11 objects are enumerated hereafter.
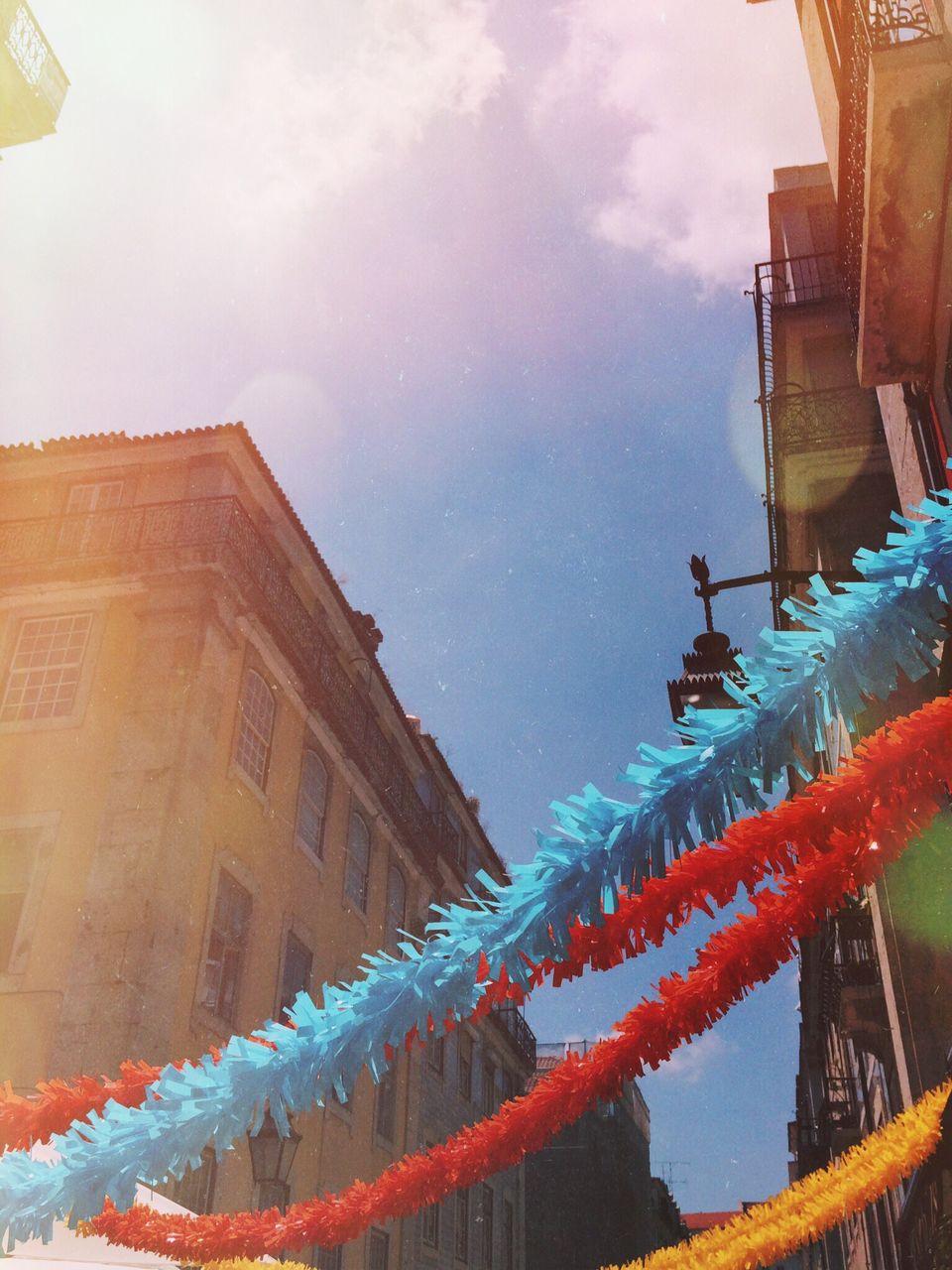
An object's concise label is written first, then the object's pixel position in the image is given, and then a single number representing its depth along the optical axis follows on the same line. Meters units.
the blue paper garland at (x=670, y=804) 1.69
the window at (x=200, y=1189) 11.09
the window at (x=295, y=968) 14.91
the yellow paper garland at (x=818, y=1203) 2.58
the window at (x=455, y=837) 25.94
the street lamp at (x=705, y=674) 6.39
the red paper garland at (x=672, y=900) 1.85
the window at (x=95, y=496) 16.36
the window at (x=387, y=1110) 18.45
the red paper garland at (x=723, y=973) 1.83
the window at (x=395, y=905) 20.39
